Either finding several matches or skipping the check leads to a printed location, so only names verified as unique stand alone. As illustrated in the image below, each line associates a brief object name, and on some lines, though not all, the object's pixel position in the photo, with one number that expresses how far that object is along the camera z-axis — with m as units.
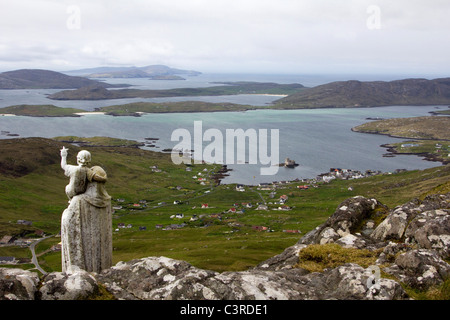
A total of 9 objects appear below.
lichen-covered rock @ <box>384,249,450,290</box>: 12.62
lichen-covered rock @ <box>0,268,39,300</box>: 10.26
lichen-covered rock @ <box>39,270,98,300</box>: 10.84
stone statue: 14.73
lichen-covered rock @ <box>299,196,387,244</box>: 21.78
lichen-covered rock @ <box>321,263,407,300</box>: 11.42
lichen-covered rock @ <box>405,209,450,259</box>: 16.88
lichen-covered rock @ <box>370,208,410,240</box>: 20.25
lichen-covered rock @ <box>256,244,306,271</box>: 17.16
